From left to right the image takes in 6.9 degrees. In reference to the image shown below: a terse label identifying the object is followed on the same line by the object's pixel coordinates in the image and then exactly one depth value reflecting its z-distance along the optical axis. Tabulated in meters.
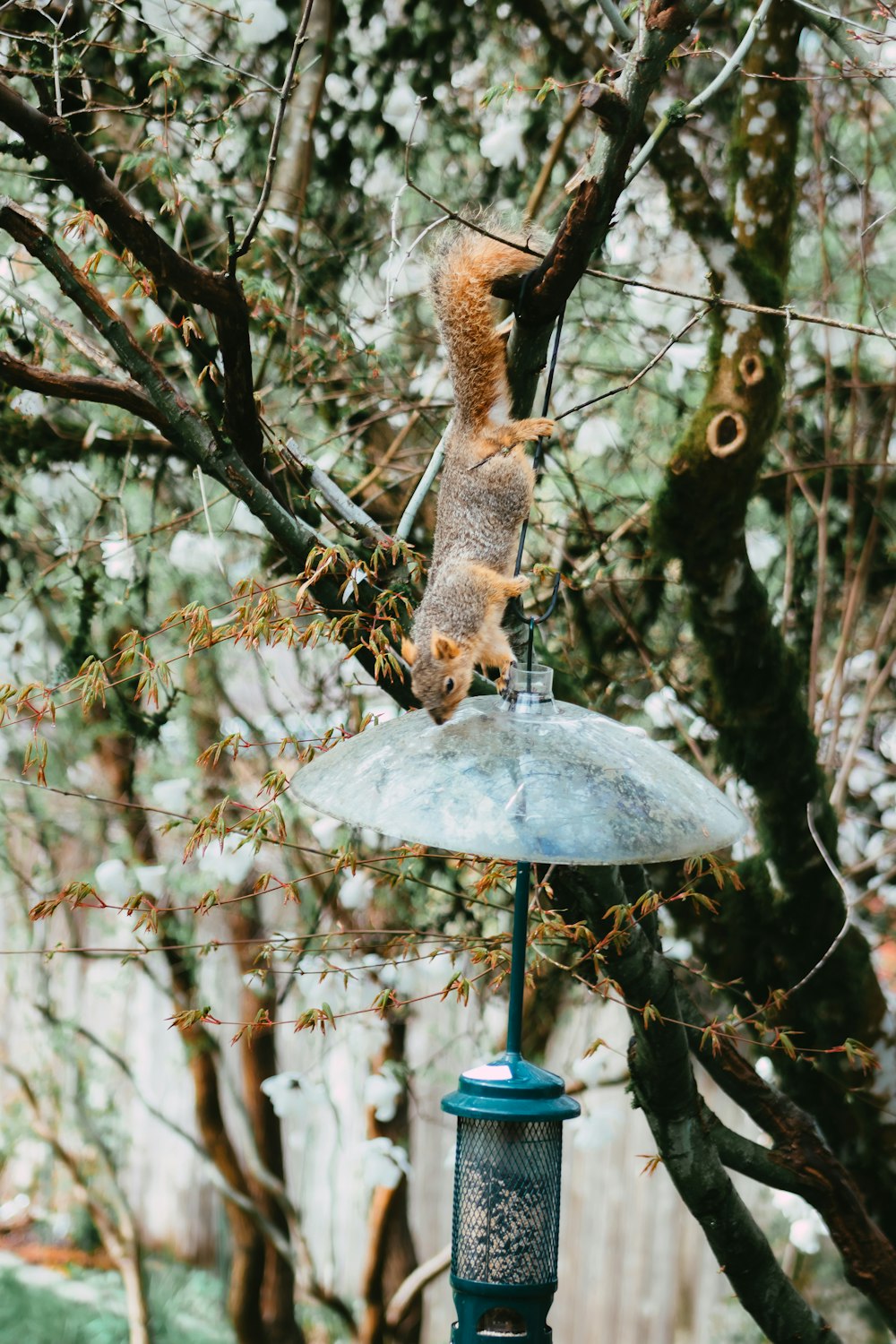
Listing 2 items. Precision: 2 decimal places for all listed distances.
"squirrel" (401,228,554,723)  7.11
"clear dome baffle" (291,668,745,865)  6.76
